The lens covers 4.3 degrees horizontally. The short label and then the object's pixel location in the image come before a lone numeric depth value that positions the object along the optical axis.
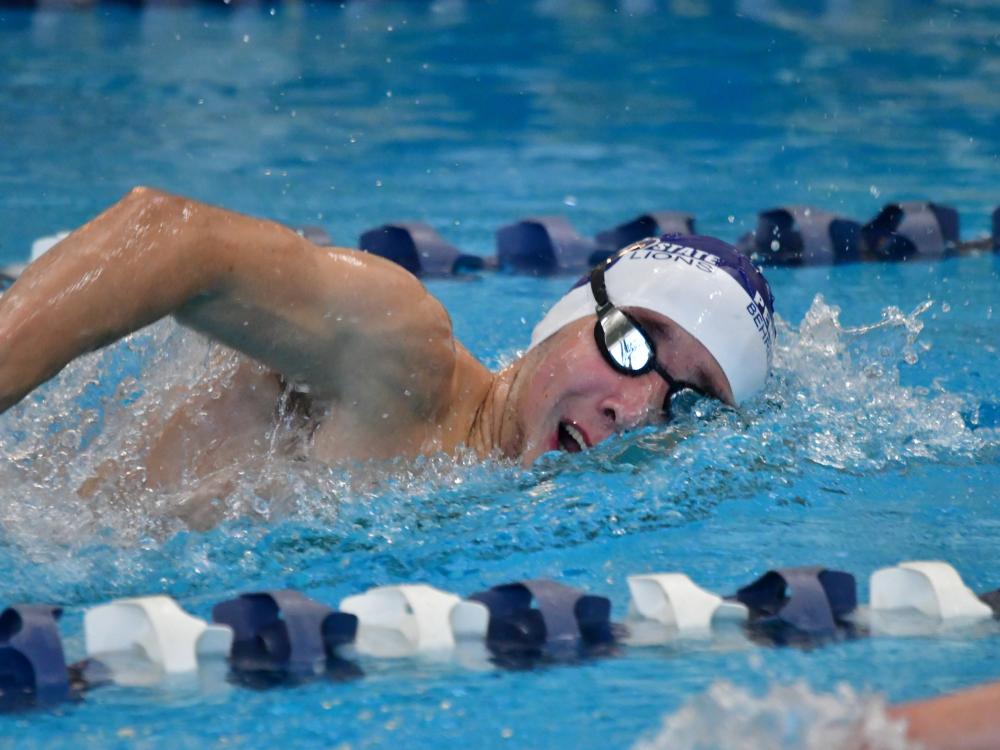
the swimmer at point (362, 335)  8.67
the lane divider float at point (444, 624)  8.68
